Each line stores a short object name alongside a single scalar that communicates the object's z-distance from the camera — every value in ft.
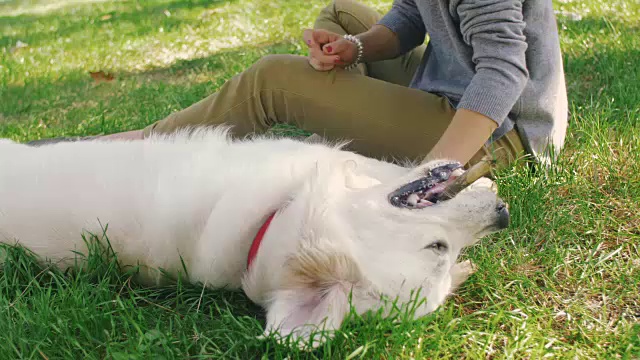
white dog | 5.93
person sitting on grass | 8.16
